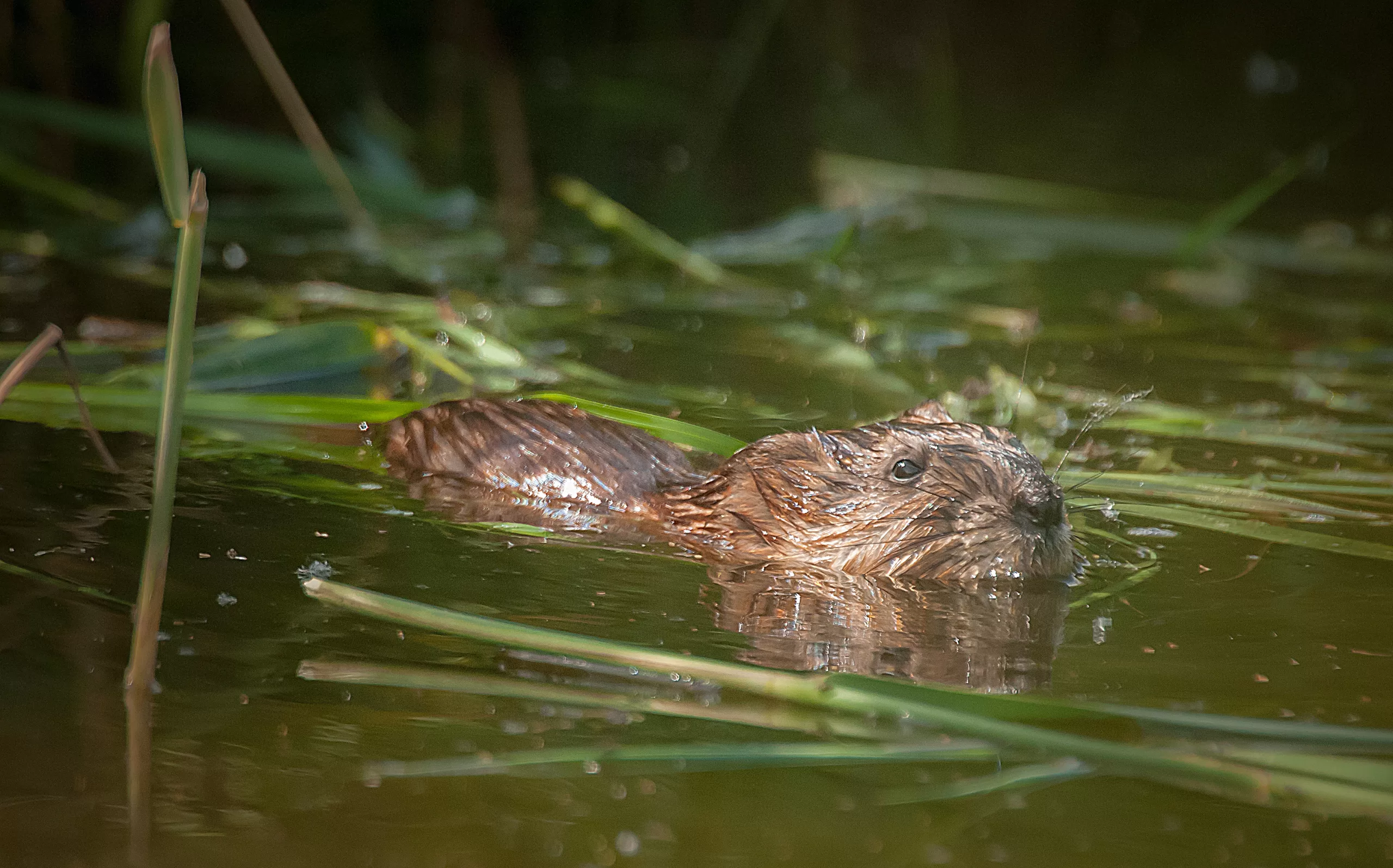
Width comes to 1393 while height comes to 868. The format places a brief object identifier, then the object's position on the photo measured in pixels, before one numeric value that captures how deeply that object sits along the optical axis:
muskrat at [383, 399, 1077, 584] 6.49
